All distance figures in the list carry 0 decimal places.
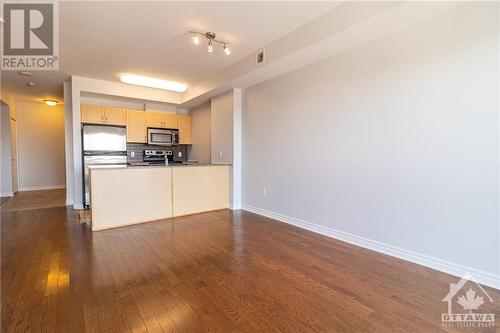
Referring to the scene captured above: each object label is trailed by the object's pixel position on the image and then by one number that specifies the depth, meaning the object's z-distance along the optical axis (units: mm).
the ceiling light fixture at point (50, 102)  6777
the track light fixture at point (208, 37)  3056
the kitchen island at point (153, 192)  3611
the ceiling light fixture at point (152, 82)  4776
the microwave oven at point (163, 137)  6023
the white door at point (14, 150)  6496
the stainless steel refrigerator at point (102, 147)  5051
